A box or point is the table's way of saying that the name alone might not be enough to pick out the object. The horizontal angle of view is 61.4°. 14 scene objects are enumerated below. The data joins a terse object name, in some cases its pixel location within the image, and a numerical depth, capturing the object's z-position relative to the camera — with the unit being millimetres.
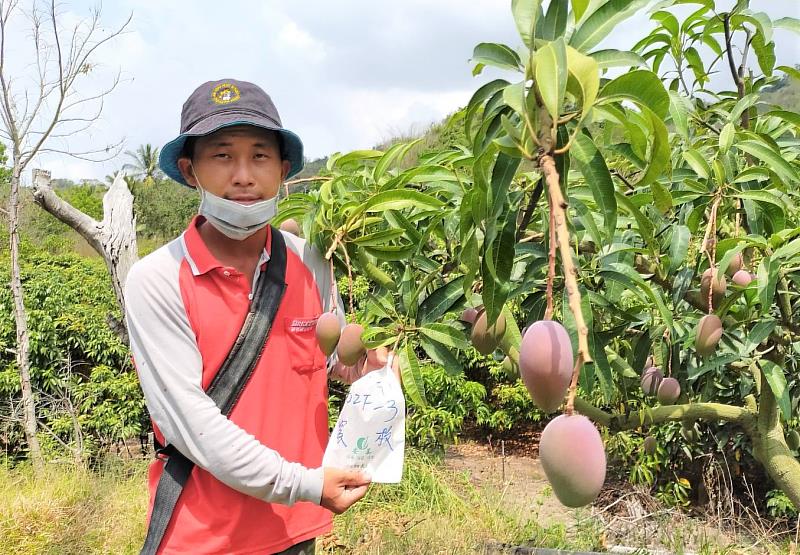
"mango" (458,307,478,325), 1342
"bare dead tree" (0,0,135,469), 3975
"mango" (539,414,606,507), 625
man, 1172
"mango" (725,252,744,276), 1418
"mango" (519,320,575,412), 626
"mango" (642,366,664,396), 1645
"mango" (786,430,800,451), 2452
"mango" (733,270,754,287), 1363
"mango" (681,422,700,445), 2320
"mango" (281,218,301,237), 1614
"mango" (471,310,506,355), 1078
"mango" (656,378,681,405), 1605
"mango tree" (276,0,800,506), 717
